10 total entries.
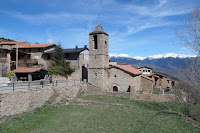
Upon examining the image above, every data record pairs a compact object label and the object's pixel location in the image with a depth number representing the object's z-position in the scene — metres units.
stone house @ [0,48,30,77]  25.89
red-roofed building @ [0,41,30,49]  38.77
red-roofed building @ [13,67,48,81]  20.88
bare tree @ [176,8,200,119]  11.98
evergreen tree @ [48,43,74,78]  28.22
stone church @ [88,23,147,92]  24.92
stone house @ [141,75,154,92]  27.88
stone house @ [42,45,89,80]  30.39
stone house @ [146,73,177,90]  33.63
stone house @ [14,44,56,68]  33.00
